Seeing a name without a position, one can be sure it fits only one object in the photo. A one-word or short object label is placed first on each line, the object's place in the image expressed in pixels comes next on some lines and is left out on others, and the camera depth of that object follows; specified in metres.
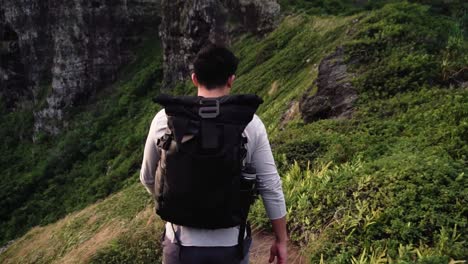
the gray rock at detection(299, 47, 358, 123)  8.12
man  2.82
